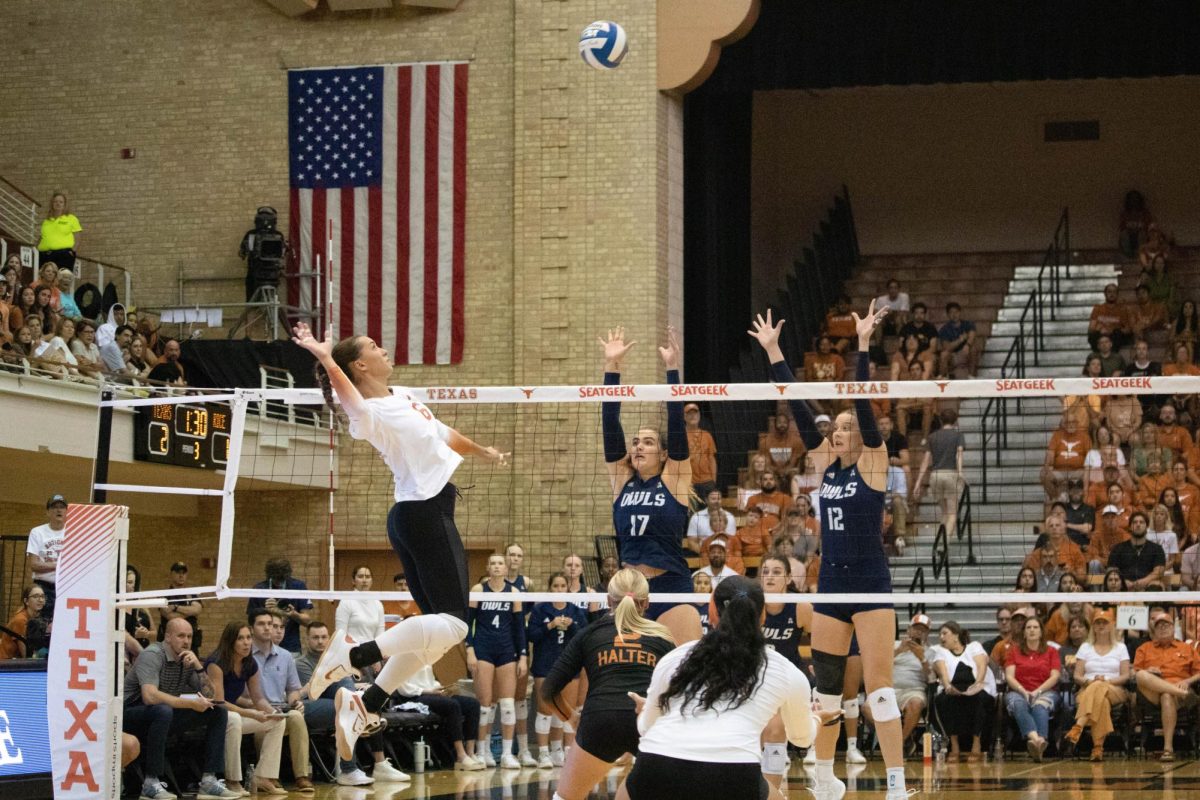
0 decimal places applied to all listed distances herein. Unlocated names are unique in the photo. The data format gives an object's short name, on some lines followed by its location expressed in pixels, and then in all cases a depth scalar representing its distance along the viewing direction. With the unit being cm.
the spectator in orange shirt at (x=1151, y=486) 1850
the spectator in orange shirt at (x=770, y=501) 1894
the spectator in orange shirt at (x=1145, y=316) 2417
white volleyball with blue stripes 1864
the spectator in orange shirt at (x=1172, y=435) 1981
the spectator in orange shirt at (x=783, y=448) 2039
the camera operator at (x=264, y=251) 2200
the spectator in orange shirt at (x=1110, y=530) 1786
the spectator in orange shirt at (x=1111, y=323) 2372
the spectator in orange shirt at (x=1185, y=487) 1828
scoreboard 1783
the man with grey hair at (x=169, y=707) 1287
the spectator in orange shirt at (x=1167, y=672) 1612
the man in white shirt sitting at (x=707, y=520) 1852
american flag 2230
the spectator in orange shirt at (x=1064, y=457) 1956
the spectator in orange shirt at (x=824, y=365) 2361
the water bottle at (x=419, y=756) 1539
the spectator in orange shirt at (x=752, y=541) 1836
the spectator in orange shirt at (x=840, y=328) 2480
